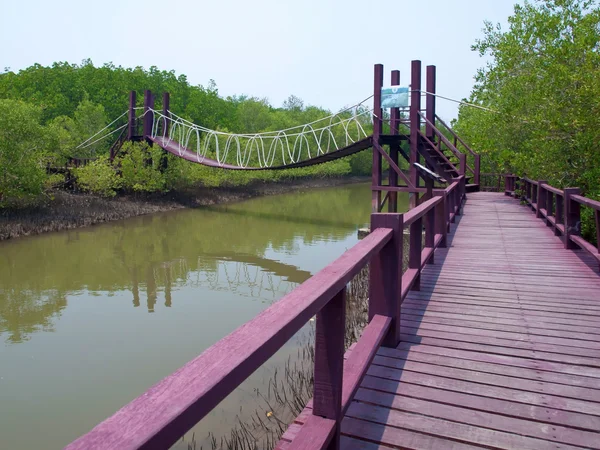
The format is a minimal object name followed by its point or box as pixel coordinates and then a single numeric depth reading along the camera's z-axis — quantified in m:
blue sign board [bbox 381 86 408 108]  13.03
